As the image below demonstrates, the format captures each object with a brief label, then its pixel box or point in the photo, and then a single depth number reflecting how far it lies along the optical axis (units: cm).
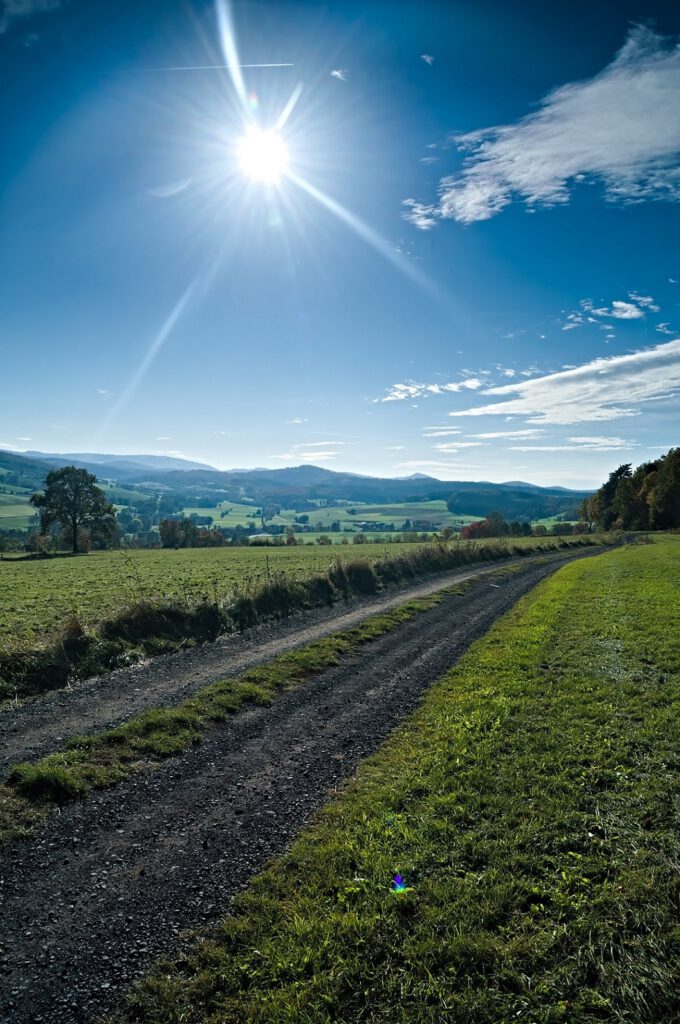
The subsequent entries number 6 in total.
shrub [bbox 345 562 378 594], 2749
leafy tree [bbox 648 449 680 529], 7850
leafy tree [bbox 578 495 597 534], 11166
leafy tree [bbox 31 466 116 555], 7288
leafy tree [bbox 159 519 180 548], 10144
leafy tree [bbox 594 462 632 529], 10381
